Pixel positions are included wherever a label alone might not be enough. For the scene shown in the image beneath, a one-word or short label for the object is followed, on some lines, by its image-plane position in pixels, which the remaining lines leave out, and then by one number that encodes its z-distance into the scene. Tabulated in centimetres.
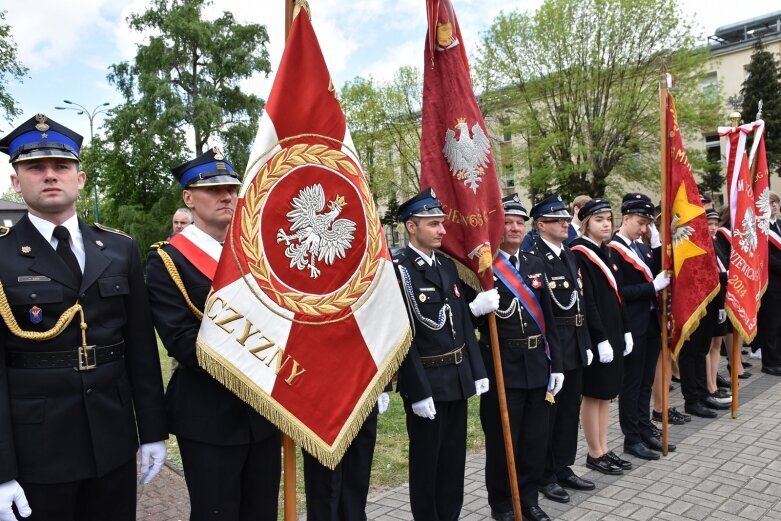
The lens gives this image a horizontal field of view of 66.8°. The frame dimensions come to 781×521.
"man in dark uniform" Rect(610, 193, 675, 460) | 540
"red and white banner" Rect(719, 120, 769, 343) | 638
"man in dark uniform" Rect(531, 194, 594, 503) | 452
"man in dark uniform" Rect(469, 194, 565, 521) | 418
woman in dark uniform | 491
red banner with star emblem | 549
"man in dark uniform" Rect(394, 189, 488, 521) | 366
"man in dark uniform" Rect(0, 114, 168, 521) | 237
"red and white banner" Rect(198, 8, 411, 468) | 271
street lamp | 2473
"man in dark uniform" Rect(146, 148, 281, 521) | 273
